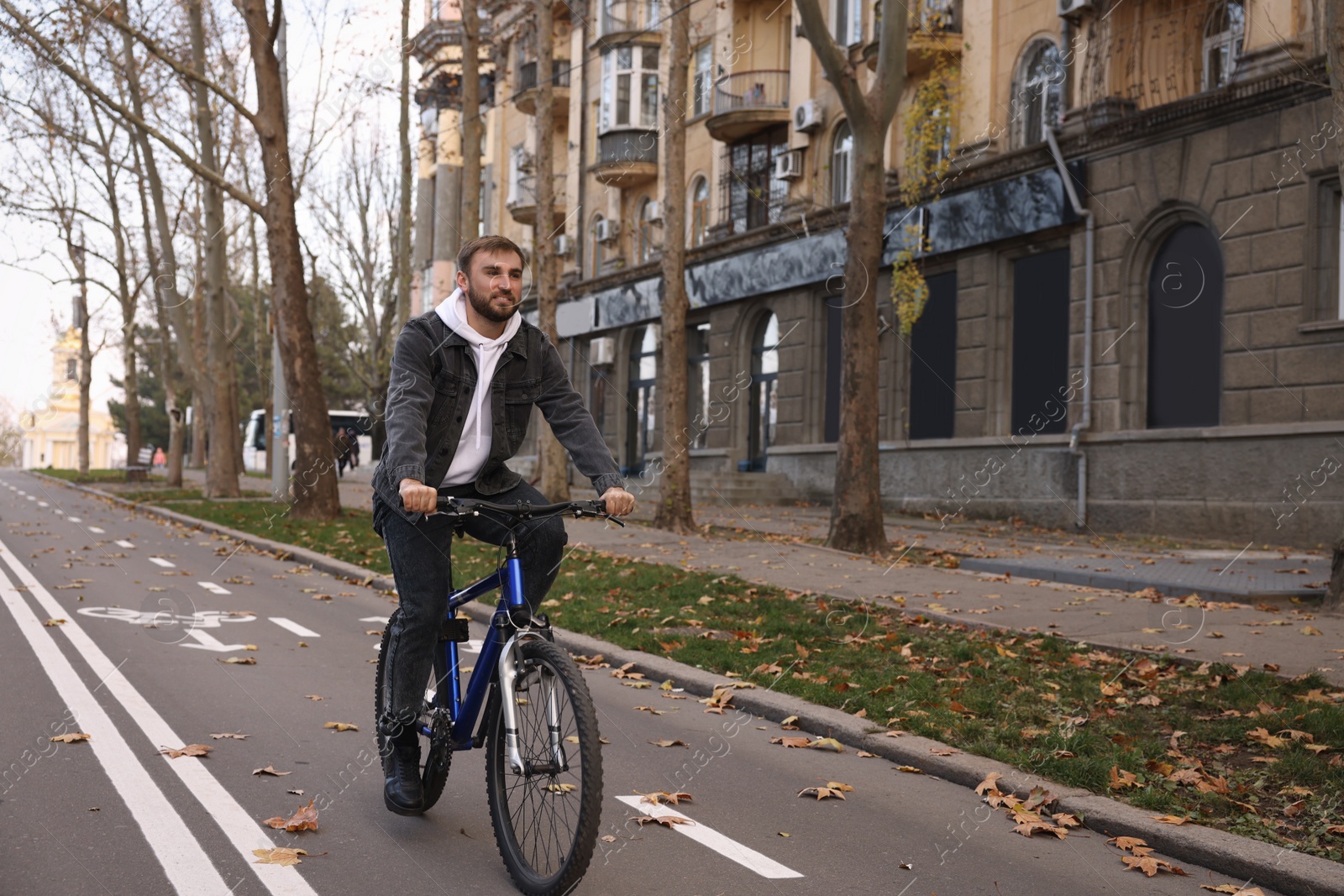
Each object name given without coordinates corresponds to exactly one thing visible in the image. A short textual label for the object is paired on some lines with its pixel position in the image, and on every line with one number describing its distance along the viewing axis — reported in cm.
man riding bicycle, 458
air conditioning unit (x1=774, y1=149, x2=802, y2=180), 2859
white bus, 6000
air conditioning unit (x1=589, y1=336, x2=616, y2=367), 3650
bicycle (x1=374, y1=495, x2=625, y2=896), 404
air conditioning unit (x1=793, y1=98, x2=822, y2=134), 2789
